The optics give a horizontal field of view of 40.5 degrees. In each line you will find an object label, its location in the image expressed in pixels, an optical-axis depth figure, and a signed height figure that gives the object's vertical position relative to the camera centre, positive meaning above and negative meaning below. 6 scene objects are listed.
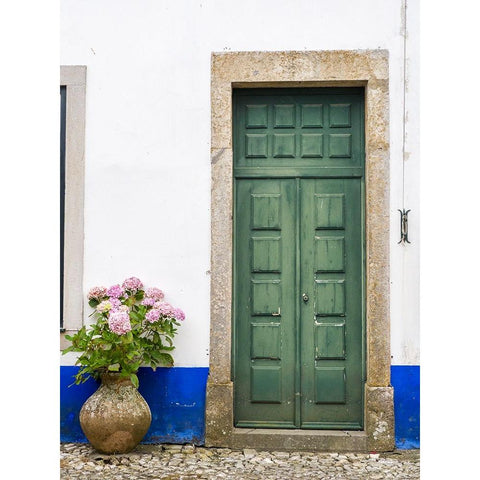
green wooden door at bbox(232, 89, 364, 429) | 5.26 -0.13
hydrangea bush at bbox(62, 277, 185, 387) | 4.71 -0.63
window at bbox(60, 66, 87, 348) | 5.17 +0.48
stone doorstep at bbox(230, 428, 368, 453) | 5.00 -1.48
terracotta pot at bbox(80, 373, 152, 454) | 4.64 -1.21
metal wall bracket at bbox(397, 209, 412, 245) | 5.02 +0.17
